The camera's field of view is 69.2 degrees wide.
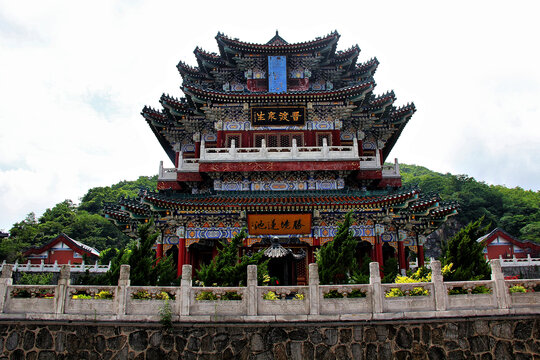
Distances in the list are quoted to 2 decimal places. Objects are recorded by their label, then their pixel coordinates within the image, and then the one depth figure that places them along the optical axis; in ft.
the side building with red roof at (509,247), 147.23
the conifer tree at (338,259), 40.49
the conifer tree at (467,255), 40.50
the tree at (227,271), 38.04
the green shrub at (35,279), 109.91
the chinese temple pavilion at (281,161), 57.52
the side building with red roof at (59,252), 144.25
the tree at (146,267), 39.75
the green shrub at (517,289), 36.37
